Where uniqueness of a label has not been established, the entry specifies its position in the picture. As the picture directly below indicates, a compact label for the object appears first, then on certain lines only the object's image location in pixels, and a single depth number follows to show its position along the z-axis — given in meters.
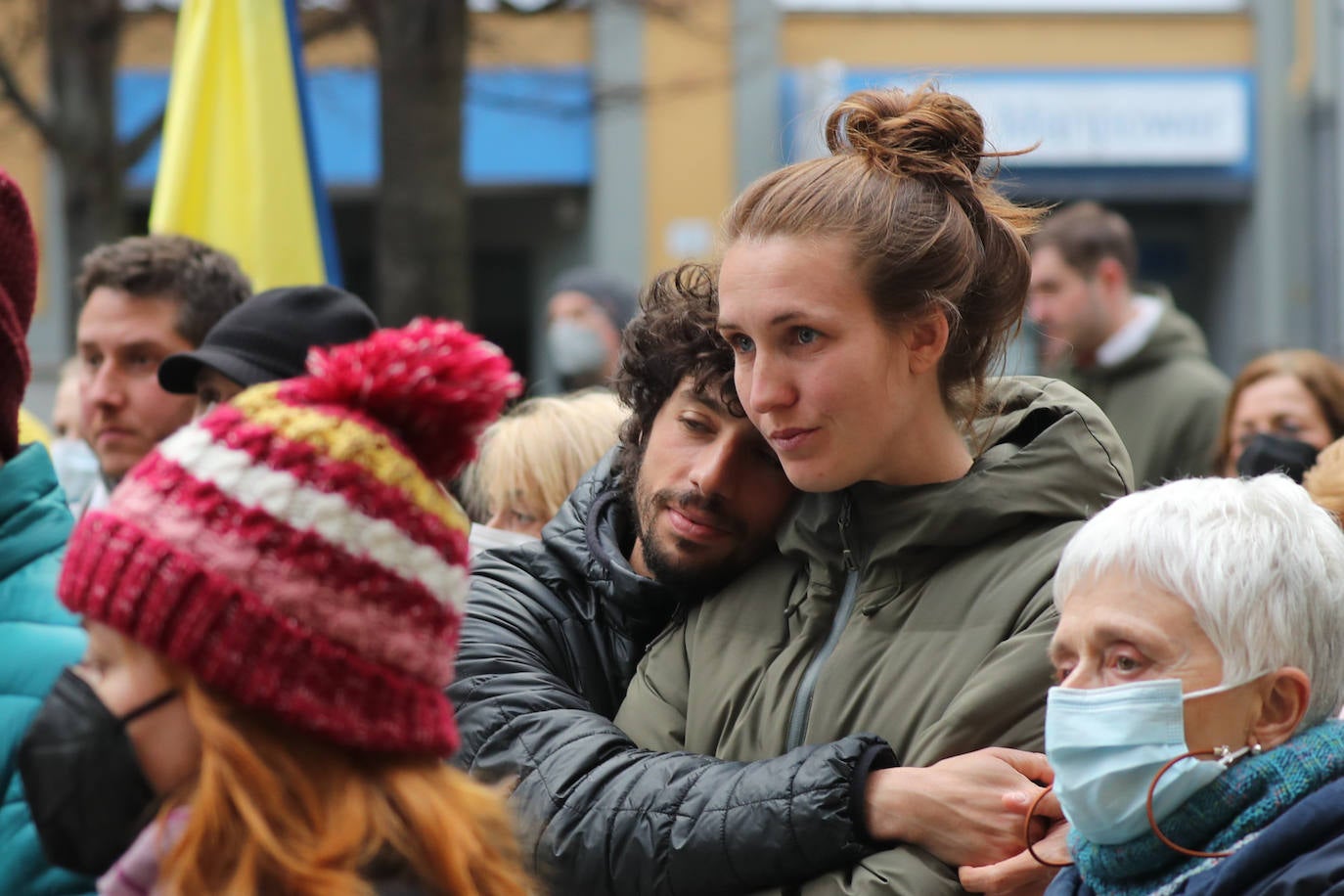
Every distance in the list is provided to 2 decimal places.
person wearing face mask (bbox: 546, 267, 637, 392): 15.26
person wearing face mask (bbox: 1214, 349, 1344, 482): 10.46
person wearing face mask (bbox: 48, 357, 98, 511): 11.09
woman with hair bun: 5.04
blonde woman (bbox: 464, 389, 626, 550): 8.18
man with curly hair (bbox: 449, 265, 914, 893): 4.89
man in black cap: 8.52
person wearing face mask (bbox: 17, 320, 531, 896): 3.78
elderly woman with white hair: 4.54
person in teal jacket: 4.54
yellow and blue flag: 11.81
